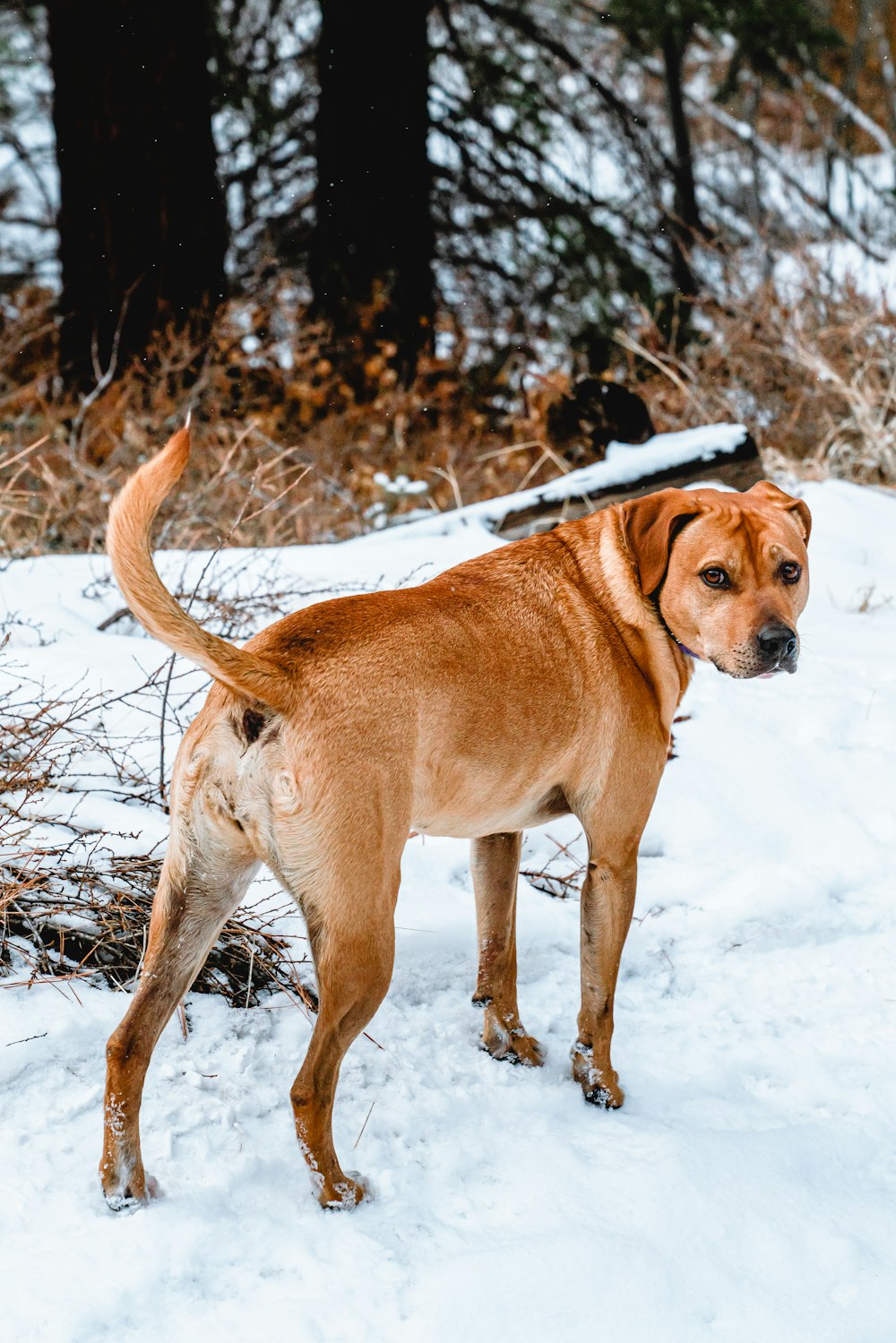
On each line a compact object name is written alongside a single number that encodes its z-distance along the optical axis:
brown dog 2.42
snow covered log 6.21
